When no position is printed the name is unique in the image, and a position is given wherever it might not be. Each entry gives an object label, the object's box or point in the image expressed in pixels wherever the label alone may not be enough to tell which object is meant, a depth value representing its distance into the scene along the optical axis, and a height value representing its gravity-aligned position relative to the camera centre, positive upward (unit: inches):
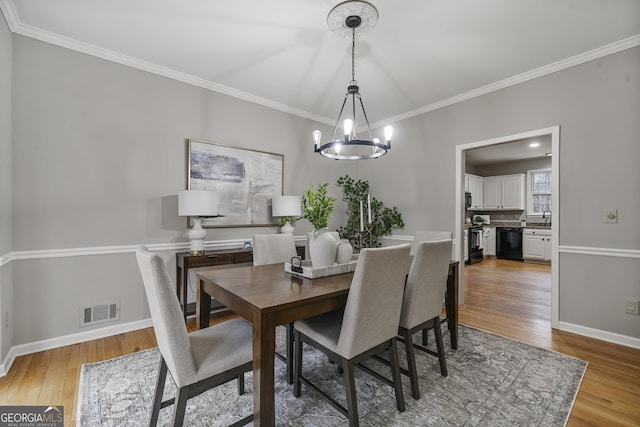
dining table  49.6 -17.1
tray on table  73.4 -14.7
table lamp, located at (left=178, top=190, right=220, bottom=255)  109.3 +2.4
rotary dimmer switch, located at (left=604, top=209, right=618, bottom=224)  101.7 +0.3
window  282.4 +24.8
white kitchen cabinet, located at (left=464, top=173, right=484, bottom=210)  289.3 +28.0
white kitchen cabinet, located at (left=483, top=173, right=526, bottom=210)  288.5 +25.3
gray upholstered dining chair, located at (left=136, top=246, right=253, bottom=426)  46.7 -25.9
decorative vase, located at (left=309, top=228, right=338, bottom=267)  76.8 -8.8
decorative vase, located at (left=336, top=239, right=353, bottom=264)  82.7 -10.7
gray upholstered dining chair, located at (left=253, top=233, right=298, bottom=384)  98.6 -11.9
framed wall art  127.1 +17.0
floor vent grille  102.2 -36.6
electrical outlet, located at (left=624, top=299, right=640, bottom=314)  97.3 -30.4
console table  111.8 -19.3
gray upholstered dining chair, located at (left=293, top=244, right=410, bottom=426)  56.4 -23.3
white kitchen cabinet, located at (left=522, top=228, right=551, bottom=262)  259.3 -26.1
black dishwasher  276.5 -26.2
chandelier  79.6 +56.9
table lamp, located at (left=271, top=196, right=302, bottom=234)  139.9 +4.2
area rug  63.5 -44.9
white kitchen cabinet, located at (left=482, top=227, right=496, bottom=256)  296.0 -25.8
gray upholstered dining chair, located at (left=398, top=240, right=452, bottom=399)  71.5 -20.3
